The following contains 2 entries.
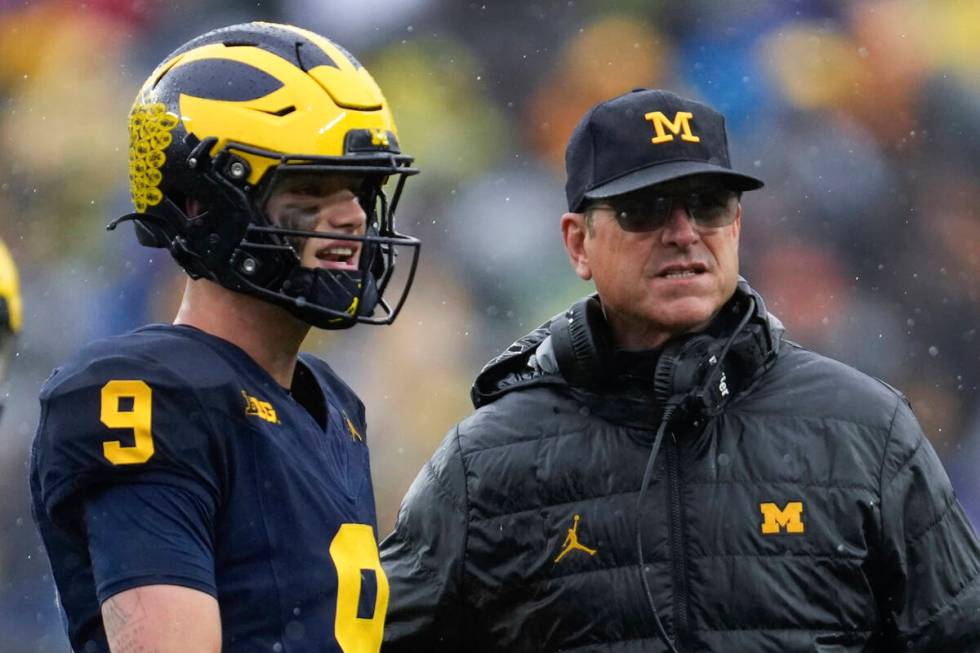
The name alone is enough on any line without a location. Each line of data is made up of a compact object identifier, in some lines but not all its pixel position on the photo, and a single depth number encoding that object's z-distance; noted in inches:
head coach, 564.5
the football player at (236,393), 547.4
